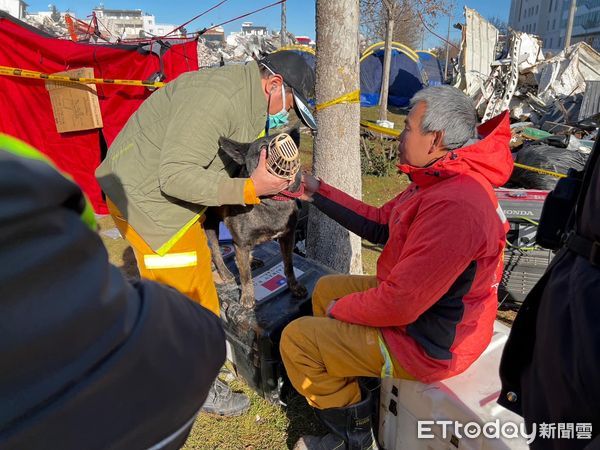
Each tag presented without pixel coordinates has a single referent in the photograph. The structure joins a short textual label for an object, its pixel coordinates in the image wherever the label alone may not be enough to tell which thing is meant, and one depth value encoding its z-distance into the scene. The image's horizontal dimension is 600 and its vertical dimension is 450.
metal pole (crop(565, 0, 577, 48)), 19.40
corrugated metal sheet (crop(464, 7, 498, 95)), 15.43
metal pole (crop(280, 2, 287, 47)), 20.60
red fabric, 5.75
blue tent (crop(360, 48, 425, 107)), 19.27
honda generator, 3.90
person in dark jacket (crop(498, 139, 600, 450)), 1.05
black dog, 2.54
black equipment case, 2.78
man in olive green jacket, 2.23
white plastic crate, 1.85
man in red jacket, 1.85
